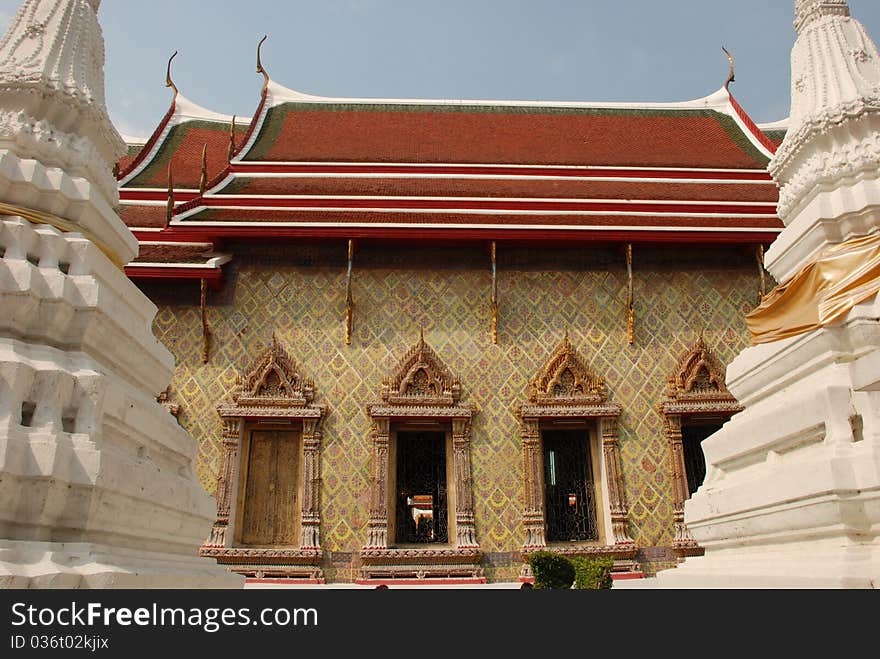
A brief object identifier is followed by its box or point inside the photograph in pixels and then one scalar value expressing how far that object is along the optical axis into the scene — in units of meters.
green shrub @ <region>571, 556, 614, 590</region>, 6.30
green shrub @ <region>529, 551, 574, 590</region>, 6.52
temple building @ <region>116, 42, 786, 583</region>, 7.77
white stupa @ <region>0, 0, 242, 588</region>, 2.37
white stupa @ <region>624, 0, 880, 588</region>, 2.53
